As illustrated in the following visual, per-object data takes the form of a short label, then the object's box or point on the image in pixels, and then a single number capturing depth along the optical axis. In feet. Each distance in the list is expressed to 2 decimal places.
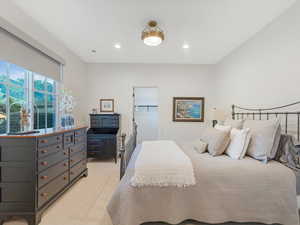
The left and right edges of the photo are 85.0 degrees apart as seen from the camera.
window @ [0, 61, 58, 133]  7.38
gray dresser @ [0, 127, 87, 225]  5.89
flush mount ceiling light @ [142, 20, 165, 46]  8.23
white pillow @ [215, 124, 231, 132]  7.54
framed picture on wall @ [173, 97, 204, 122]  15.60
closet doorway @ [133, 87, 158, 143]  19.63
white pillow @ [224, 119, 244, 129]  8.05
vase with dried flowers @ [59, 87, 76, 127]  9.71
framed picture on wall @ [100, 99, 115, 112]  15.60
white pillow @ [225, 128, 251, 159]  6.53
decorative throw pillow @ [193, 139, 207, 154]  7.64
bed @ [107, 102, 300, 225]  5.35
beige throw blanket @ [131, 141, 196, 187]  5.38
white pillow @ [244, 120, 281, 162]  6.13
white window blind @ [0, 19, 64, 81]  6.72
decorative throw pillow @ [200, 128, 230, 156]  7.01
